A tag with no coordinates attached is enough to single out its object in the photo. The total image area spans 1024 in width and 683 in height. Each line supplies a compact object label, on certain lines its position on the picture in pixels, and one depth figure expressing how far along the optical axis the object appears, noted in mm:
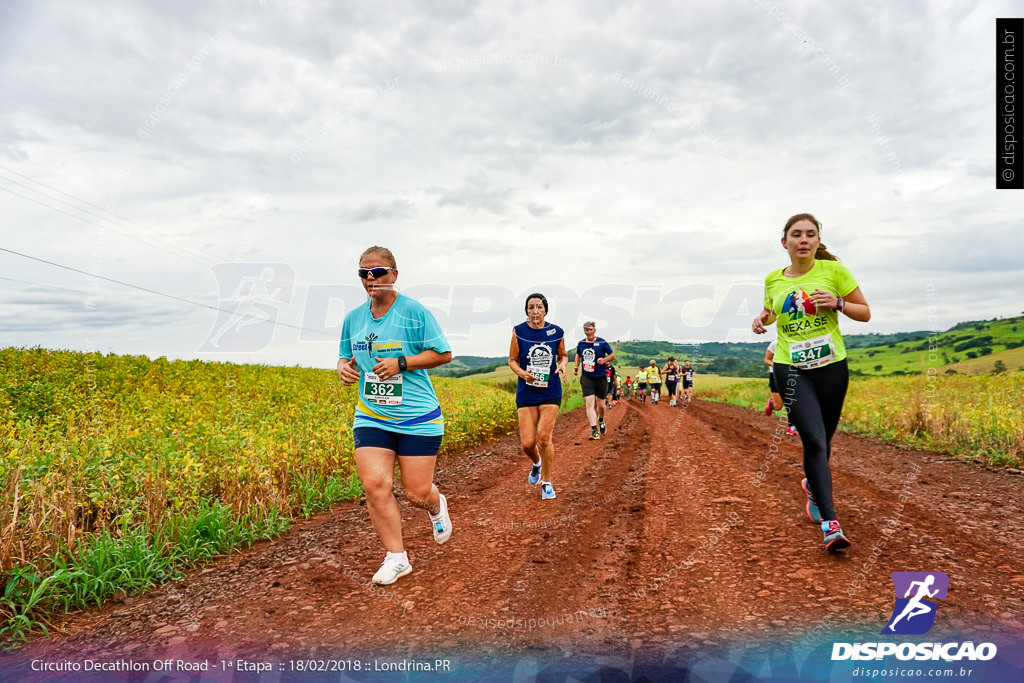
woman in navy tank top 6770
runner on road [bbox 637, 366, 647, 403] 27906
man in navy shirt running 11086
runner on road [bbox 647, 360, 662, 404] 25219
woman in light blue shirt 4055
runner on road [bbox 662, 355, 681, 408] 23273
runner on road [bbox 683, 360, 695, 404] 22875
